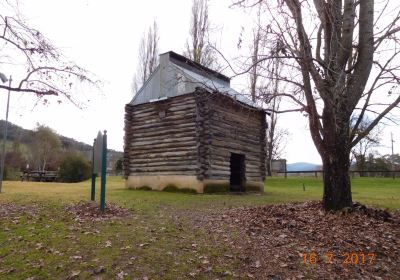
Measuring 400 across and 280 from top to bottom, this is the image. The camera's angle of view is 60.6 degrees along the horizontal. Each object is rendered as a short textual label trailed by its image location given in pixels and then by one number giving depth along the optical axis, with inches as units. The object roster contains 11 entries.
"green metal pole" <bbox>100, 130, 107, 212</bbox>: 350.6
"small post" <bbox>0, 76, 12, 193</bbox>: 568.7
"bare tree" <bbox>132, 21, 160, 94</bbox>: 1337.4
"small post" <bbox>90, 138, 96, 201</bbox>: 419.1
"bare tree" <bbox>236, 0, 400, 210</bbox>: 330.3
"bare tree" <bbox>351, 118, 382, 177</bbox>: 1470.7
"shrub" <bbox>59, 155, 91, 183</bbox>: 1282.0
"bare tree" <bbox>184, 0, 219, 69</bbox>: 1103.1
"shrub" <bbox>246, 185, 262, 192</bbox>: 739.4
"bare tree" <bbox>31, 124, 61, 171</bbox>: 1943.9
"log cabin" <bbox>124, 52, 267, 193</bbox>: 628.1
